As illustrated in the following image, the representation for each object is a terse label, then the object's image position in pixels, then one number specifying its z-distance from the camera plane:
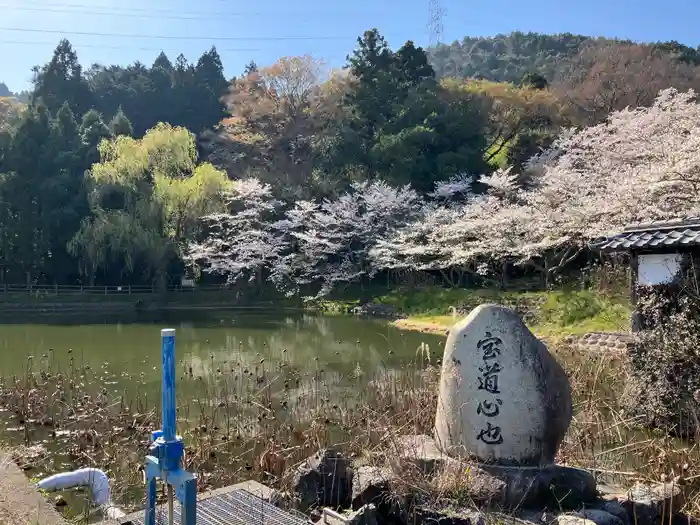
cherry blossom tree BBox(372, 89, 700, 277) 10.55
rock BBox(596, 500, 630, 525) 3.56
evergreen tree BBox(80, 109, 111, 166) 26.89
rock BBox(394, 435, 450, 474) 3.80
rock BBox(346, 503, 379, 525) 3.37
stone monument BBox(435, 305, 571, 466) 3.79
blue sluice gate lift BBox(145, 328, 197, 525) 2.28
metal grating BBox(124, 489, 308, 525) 3.53
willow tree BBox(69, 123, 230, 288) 23.14
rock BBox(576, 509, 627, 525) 3.38
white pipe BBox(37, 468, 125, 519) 4.44
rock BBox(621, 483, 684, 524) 3.56
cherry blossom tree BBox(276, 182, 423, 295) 22.42
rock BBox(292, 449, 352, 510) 4.09
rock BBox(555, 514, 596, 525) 3.11
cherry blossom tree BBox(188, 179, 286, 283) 23.98
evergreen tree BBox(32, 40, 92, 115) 36.22
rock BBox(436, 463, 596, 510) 3.59
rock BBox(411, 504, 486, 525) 3.35
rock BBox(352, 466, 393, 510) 3.72
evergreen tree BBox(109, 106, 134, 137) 29.81
